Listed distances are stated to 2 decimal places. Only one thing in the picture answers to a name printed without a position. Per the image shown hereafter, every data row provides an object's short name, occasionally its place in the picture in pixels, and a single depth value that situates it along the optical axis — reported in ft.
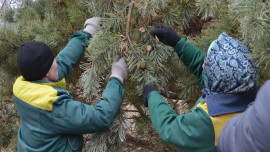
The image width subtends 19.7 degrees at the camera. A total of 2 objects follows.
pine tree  12.63
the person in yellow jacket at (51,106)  14.08
